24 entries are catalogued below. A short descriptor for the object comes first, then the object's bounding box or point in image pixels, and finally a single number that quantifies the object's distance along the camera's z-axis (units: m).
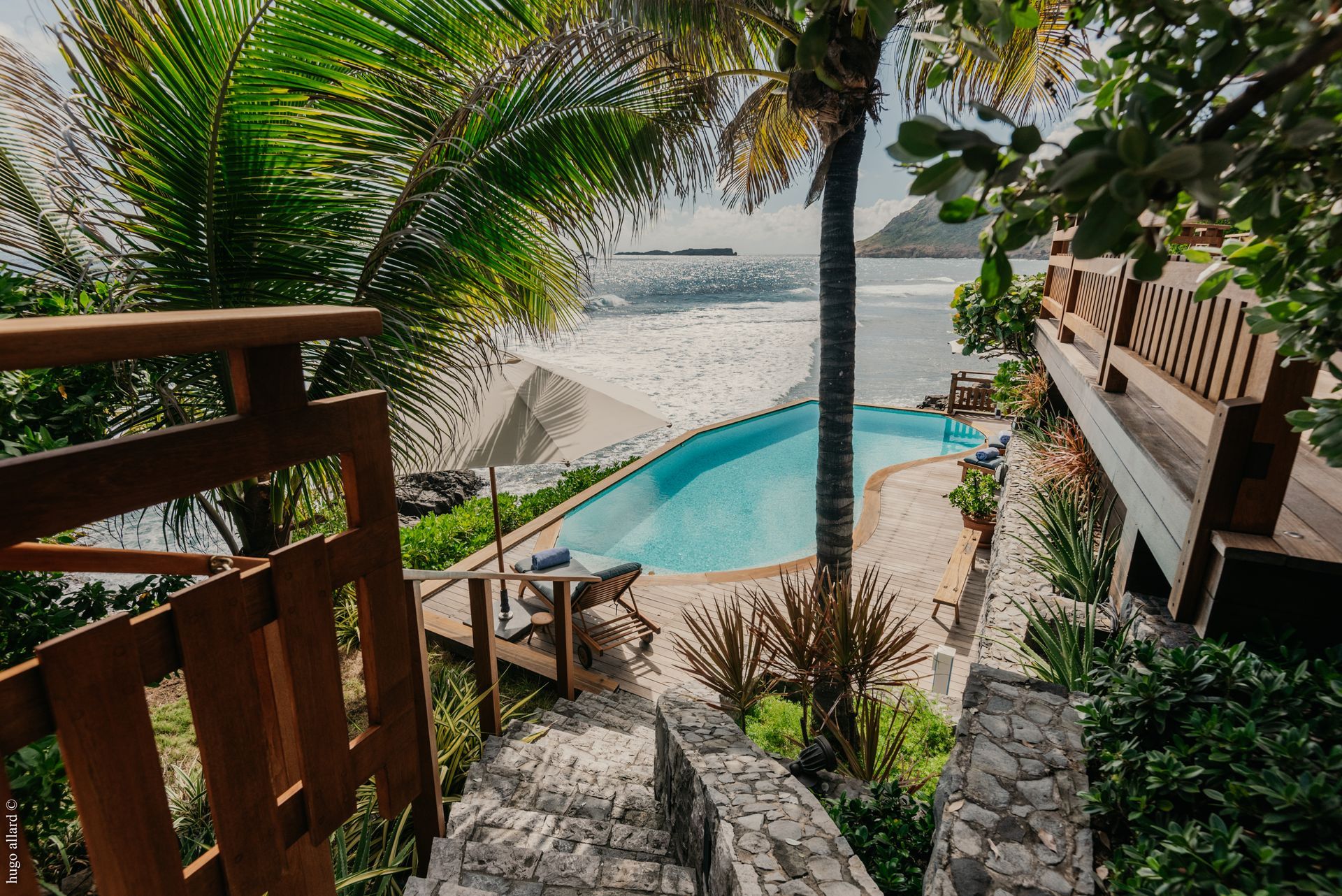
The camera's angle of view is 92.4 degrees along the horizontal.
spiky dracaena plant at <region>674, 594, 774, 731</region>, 4.36
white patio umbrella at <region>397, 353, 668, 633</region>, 5.14
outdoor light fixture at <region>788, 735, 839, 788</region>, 3.79
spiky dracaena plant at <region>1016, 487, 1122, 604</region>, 4.38
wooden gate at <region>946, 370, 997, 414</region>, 14.86
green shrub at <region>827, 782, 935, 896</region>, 2.78
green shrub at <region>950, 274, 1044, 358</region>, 8.40
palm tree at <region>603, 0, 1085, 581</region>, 4.10
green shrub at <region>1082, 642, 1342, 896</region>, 1.60
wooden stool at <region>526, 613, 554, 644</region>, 6.26
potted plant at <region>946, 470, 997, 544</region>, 8.00
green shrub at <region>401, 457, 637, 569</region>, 8.68
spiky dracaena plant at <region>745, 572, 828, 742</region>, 4.12
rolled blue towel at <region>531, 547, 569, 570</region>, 6.78
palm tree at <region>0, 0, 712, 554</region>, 2.51
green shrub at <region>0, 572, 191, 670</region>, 1.92
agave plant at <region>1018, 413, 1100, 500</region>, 5.65
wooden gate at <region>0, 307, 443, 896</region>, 0.93
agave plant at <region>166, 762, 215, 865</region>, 2.99
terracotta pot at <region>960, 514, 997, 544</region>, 7.95
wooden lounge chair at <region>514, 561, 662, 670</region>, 6.24
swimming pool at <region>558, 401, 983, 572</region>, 10.36
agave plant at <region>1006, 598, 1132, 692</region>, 3.31
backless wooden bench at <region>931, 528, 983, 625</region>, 6.62
